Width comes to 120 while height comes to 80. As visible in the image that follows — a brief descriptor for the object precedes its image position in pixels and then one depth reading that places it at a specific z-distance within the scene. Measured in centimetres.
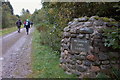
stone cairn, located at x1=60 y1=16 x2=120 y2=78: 315
